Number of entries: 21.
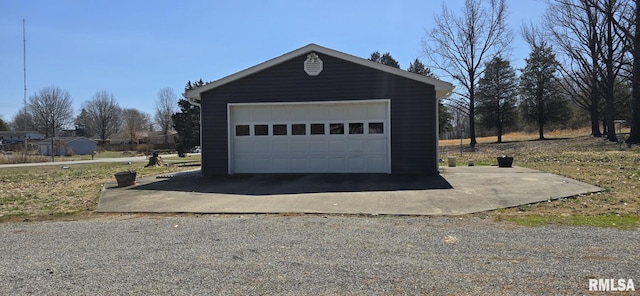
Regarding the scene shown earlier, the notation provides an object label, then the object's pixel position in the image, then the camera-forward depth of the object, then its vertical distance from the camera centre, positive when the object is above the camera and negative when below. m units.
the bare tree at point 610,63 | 28.00 +5.88
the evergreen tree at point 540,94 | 38.06 +4.90
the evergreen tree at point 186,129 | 32.56 +1.56
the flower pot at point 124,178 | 10.52 -0.82
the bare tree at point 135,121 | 68.62 +5.57
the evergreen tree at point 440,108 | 40.66 +3.85
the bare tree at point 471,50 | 34.84 +8.62
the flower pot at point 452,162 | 14.33 -0.68
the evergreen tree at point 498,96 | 38.34 +4.84
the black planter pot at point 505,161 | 13.70 -0.64
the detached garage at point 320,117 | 11.31 +0.87
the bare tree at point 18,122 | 81.81 +5.87
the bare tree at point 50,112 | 68.88 +6.62
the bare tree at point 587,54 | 29.56 +7.02
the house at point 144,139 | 64.04 +1.66
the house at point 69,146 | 46.12 +0.35
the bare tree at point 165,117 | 68.00 +5.49
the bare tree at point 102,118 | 76.12 +6.19
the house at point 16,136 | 69.56 +2.47
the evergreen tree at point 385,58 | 41.34 +9.50
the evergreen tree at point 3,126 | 80.62 +4.91
